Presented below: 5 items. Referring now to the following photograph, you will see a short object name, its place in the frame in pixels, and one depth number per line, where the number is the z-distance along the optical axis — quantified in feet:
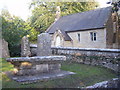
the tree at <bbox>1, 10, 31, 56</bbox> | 41.23
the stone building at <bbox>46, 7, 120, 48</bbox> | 49.45
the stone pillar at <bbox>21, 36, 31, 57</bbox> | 33.84
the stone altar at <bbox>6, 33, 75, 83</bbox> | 15.92
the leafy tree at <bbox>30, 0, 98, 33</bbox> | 87.65
